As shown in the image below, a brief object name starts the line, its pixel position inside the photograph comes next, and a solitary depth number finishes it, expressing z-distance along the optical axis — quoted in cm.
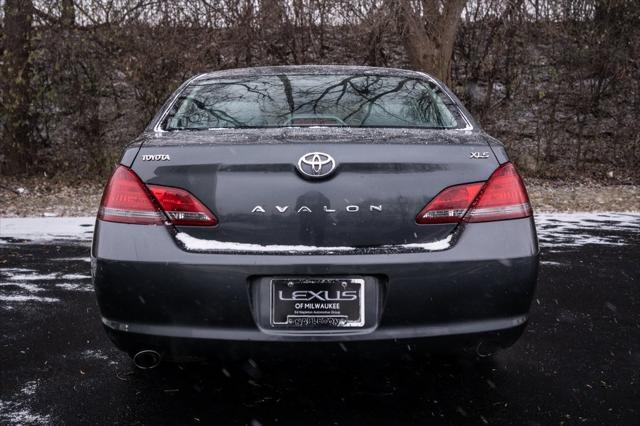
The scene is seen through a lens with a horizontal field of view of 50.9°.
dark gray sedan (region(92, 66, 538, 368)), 238
